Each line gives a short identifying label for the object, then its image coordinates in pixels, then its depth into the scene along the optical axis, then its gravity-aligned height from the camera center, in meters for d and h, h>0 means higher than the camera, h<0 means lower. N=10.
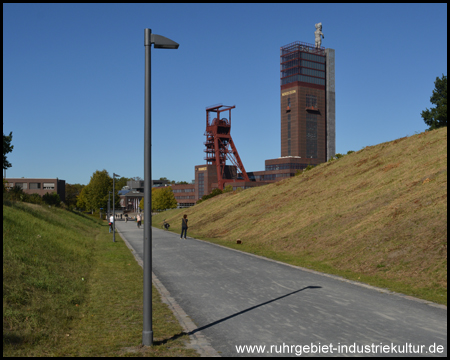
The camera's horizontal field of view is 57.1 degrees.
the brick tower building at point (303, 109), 186.12 +38.47
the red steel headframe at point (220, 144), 146.12 +18.18
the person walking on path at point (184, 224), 30.23 -2.28
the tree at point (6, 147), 49.62 +5.58
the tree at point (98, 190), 88.06 +0.66
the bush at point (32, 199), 46.42 -0.74
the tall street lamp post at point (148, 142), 7.45 +0.93
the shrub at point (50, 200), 63.53 -1.10
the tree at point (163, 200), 123.88 -2.09
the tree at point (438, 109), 73.25 +15.26
